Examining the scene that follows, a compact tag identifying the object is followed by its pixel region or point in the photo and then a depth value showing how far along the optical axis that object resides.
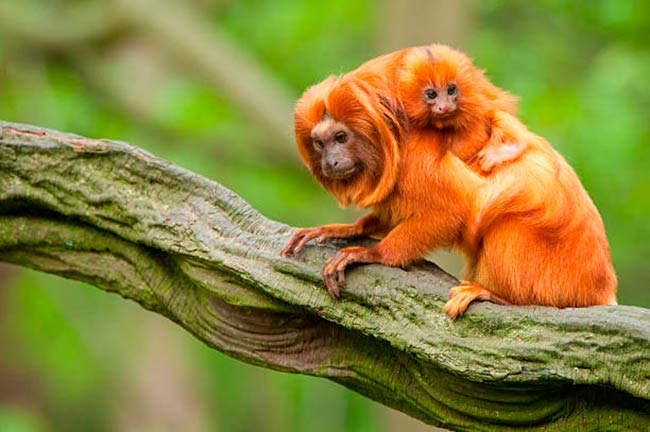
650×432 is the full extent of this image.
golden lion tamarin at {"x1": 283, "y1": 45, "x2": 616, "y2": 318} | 7.55
